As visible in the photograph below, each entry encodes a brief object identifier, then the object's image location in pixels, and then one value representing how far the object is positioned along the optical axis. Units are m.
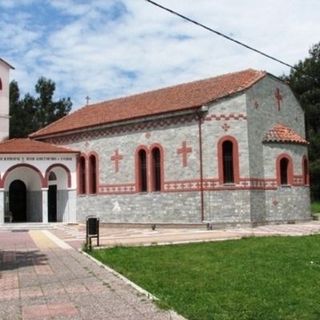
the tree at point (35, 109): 50.37
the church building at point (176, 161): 22.12
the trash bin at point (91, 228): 14.48
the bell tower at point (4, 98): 30.37
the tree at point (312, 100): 47.88
